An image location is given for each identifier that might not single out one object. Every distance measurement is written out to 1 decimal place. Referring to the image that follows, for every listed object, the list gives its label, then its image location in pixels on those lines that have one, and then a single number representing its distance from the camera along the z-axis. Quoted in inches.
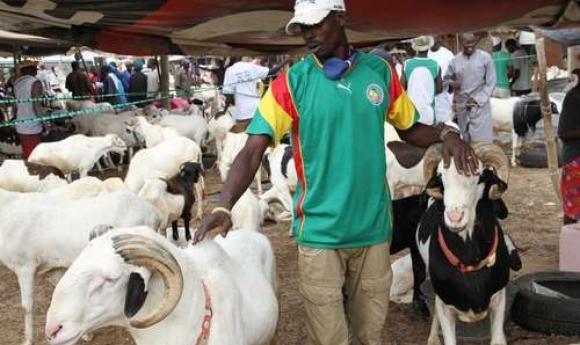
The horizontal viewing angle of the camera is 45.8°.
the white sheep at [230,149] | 423.8
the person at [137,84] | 781.3
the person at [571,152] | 235.9
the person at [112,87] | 772.6
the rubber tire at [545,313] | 198.7
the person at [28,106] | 467.8
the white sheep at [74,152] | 440.5
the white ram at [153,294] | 112.7
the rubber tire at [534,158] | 477.4
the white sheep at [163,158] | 345.7
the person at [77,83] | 717.3
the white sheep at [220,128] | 534.3
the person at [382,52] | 381.3
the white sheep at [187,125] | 565.3
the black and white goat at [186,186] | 279.6
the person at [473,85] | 425.1
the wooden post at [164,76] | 620.5
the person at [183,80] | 863.7
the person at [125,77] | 841.5
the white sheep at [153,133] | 484.1
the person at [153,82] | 803.0
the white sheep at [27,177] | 345.1
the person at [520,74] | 690.2
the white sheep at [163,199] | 267.3
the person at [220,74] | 827.4
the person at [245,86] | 479.5
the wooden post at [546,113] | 289.1
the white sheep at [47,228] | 219.9
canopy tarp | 181.3
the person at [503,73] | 676.1
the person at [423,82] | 392.9
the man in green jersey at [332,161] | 129.4
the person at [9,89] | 673.7
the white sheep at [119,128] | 594.5
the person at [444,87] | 440.8
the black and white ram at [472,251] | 167.8
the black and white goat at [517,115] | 512.4
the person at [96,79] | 826.8
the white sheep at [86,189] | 275.9
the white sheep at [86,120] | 624.8
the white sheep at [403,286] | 243.3
